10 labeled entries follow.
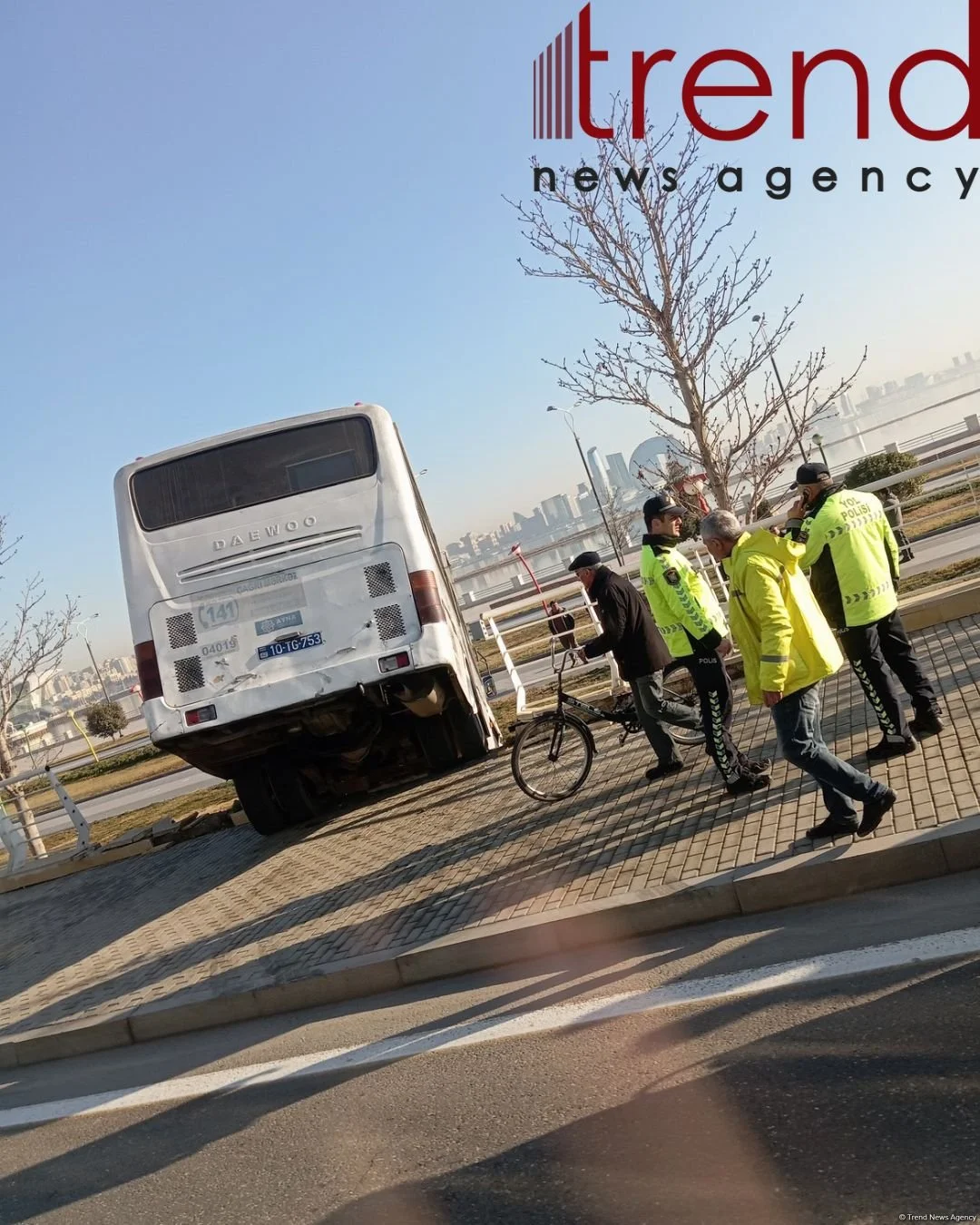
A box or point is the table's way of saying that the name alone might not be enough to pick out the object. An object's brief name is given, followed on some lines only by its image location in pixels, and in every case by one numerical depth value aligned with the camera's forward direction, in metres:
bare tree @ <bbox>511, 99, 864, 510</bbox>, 13.24
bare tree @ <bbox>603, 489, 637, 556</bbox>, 42.88
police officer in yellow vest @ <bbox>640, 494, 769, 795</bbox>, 7.30
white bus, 9.58
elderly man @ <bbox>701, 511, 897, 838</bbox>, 5.68
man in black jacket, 8.25
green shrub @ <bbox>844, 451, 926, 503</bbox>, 24.88
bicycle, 8.64
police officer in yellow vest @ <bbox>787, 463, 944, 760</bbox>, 6.82
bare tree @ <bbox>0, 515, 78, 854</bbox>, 18.03
